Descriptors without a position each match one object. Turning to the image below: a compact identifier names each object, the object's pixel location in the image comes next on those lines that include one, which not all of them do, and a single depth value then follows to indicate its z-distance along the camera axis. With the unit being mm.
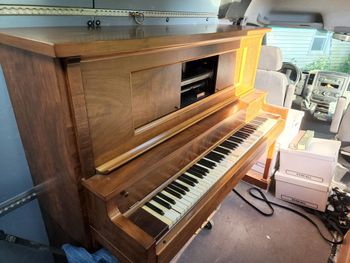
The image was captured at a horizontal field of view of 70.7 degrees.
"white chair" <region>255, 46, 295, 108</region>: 2664
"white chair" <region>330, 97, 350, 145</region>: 2378
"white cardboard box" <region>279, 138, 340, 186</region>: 1984
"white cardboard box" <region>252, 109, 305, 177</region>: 2385
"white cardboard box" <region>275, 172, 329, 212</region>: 2061
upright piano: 782
